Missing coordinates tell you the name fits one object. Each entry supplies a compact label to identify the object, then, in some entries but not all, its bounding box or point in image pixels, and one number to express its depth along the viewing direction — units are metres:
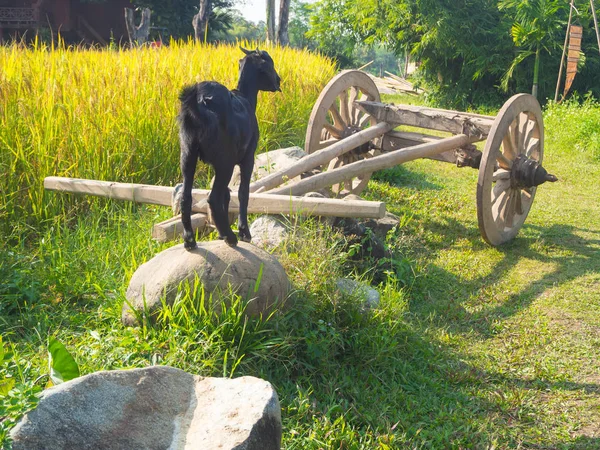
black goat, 2.93
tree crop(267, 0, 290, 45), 17.63
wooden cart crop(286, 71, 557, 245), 5.09
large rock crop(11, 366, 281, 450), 1.90
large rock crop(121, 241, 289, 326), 3.11
